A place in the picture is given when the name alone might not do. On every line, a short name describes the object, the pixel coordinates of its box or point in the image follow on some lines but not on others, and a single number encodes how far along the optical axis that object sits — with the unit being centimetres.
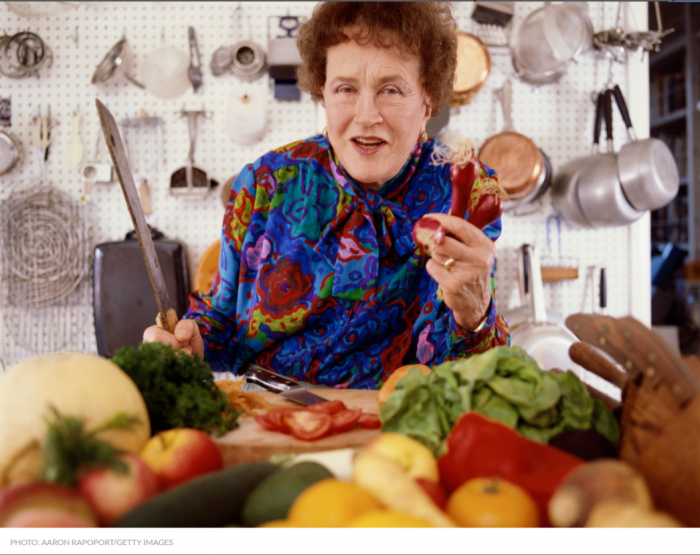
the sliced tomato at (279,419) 66
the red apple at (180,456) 45
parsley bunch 60
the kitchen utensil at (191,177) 230
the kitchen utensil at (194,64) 233
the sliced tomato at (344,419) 66
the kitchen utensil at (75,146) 237
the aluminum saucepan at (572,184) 226
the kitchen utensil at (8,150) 234
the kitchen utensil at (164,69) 233
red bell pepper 41
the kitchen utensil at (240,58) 230
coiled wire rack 235
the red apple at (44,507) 35
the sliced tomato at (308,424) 64
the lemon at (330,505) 37
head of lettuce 54
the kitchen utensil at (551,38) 228
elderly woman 111
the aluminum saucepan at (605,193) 214
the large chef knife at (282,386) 86
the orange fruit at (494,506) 38
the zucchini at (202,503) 37
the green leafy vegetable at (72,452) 39
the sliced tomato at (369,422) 69
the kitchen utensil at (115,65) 227
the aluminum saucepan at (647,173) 207
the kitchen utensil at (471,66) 229
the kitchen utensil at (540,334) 205
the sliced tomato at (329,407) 70
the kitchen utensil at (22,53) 232
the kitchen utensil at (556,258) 242
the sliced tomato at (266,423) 67
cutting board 61
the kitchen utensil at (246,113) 229
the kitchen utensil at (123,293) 218
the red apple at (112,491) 38
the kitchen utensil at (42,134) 236
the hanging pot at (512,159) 223
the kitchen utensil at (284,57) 224
